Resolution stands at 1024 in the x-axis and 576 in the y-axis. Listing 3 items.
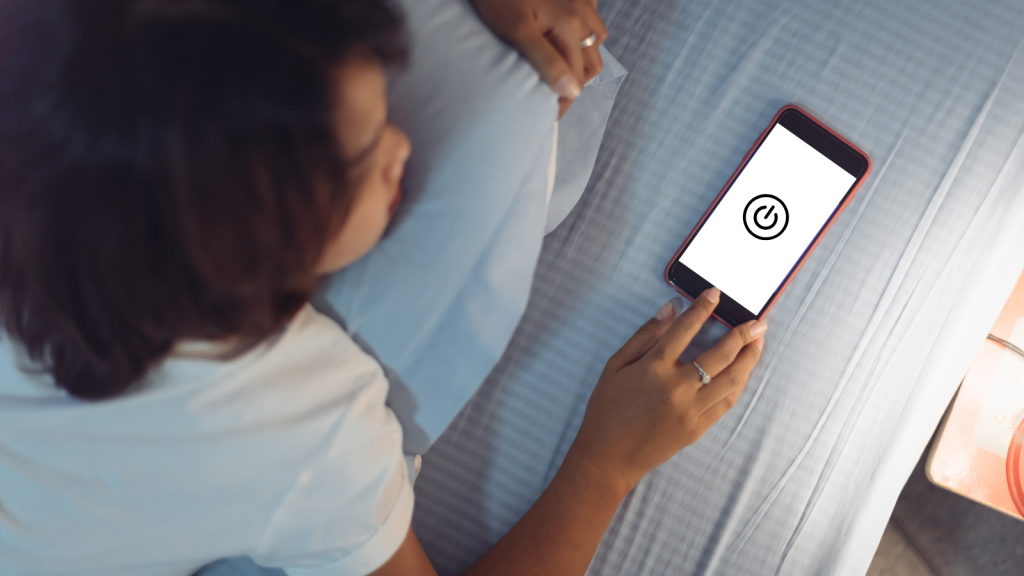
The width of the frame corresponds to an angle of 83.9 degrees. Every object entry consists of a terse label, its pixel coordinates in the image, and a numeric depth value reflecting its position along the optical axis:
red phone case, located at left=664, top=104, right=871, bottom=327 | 0.61
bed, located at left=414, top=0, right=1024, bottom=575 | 0.60
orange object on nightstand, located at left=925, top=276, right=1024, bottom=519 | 0.66
